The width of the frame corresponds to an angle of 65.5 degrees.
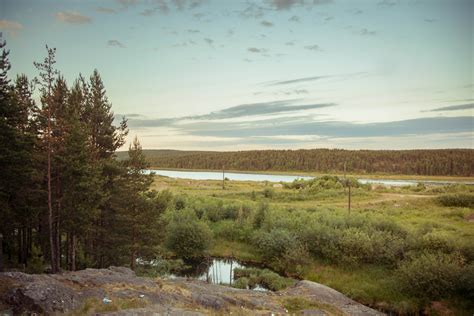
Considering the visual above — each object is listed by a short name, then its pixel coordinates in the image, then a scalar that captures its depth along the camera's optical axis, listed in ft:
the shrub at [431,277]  89.35
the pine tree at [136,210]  102.99
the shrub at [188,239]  142.20
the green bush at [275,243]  130.62
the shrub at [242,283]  107.46
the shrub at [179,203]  195.29
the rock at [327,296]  85.51
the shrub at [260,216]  160.56
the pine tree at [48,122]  76.59
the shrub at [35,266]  79.51
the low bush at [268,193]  254.88
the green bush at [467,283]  86.38
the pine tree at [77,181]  80.59
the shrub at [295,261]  121.80
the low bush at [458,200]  198.29
